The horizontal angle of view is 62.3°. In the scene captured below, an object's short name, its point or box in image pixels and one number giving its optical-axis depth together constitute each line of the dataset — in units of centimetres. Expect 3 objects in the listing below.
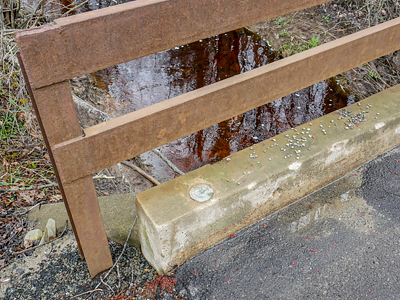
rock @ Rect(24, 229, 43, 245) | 244
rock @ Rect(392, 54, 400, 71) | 526
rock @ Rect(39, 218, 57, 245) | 243
